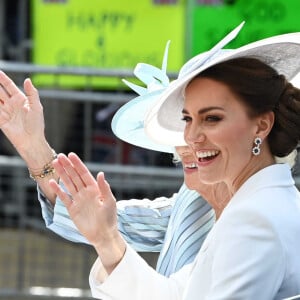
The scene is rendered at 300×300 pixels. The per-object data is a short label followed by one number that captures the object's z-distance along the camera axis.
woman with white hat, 4.57
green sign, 13.89
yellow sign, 14.11
